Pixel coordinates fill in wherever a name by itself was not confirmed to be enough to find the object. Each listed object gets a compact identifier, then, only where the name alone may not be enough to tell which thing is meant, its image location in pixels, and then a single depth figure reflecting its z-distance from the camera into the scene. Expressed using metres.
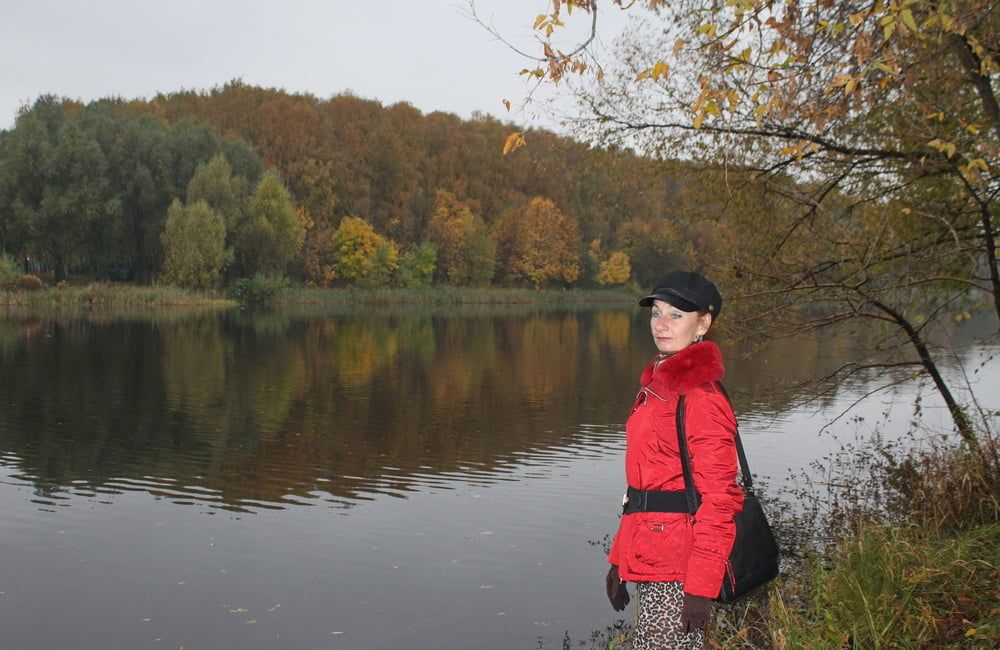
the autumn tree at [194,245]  58.62
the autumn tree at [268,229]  64.00
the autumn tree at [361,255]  77.94
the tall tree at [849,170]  5.94
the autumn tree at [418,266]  81.44
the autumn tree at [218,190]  61.78
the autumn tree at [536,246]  94.25
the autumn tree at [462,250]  86.75
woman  3.28
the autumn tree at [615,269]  98.38
